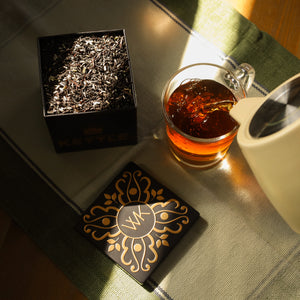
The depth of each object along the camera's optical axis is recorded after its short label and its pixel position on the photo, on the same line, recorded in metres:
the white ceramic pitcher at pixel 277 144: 0.37
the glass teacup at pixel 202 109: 0.66
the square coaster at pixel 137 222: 0.66
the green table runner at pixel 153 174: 0.66
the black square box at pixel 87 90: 0.64
